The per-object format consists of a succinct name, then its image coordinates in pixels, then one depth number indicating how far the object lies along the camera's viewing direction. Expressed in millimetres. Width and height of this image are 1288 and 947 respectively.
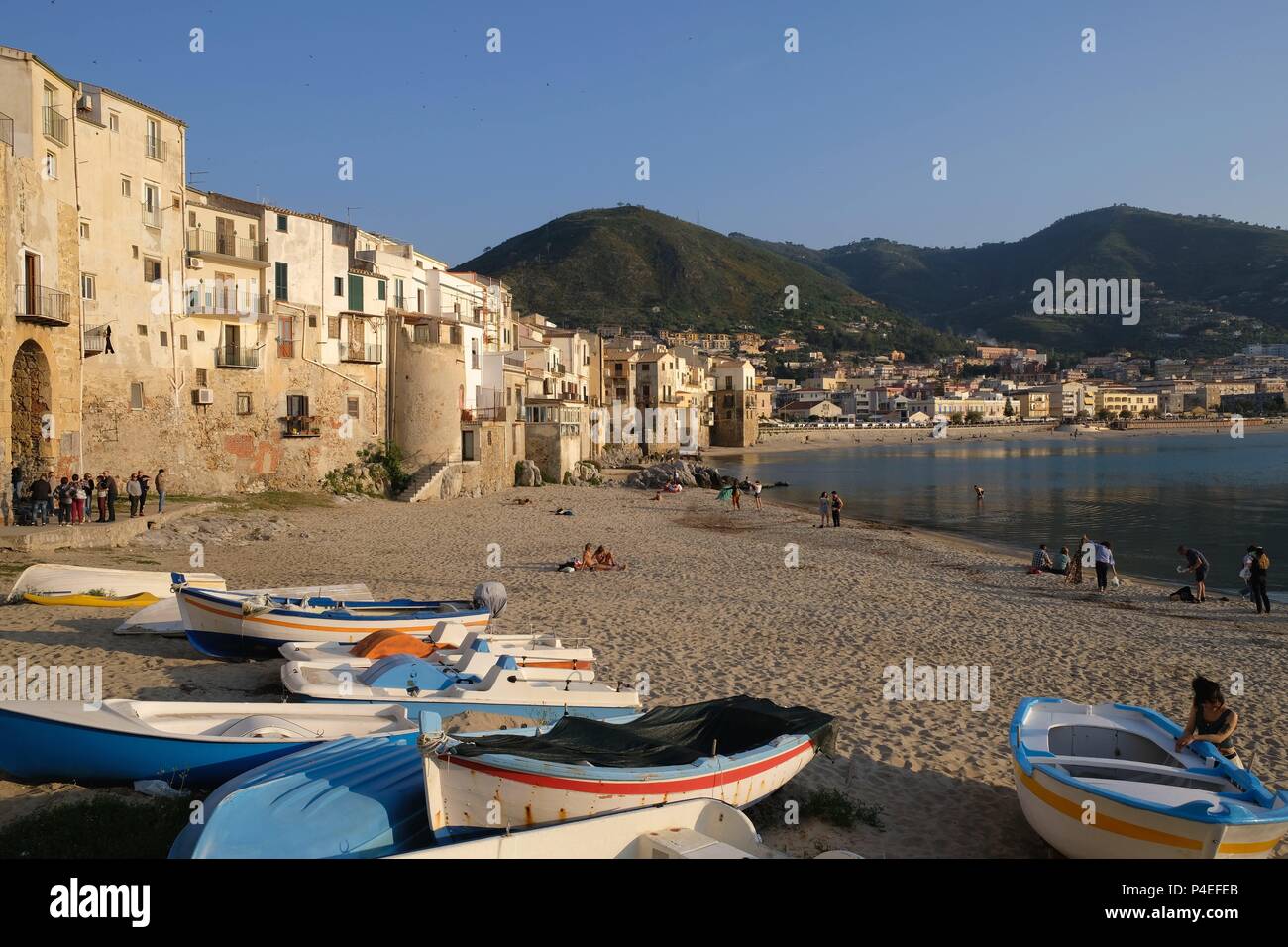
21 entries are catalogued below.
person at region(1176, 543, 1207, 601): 22594
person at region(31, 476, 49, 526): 21984
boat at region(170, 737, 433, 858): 6020
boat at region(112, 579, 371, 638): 14492
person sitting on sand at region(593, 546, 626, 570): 24344
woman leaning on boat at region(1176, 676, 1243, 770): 8367
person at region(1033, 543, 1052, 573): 26406
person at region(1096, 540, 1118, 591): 23641
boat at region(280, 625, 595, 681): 11148
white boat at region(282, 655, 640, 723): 9875
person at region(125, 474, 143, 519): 25150
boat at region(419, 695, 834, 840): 6492
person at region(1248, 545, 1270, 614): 20891
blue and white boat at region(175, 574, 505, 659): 13133
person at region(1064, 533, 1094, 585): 24406
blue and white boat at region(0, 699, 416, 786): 7891
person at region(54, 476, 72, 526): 22422
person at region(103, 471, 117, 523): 23797
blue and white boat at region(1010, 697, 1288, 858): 6543
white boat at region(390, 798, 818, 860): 5930
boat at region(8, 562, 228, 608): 16156
